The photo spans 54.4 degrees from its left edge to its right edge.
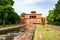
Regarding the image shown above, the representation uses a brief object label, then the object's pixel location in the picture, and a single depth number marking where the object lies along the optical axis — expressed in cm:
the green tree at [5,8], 1180
